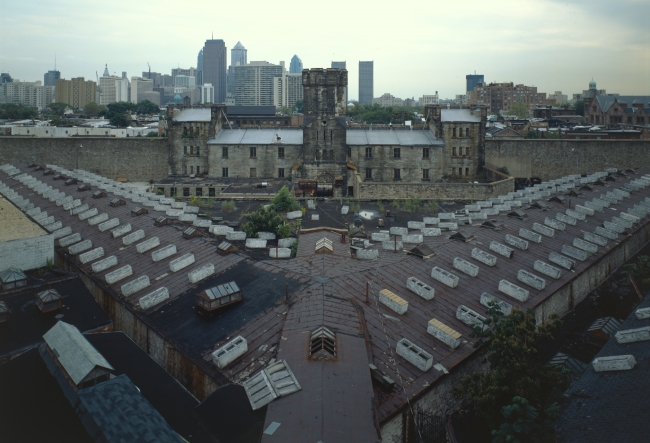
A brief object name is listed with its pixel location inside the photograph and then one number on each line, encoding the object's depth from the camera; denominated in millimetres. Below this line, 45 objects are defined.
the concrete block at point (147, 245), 26116
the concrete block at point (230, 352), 16484
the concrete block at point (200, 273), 22375
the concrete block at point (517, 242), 26827
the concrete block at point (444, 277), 21922
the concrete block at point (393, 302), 19375
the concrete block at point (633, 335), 17312
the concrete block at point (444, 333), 17812
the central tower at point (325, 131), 56875
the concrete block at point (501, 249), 25625
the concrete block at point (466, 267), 23120
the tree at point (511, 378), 15117
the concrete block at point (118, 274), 23406
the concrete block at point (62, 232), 30078
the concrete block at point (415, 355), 16312
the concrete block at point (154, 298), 20766
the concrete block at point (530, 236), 28000
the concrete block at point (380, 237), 28497
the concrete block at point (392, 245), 26109
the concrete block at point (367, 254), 24531
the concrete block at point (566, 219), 32188
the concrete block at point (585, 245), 27673
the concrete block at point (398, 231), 29952
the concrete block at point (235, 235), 27781
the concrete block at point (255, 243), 27109
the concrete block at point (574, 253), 26531
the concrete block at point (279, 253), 25641
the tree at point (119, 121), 94000
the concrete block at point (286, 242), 27172
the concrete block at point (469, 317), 19062
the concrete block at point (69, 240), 28647
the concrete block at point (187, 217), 30875
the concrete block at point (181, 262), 23625
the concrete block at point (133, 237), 27312
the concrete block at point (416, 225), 31122
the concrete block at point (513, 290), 21453
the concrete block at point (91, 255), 26062
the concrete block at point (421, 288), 20672
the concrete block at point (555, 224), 30719
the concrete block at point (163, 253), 24970
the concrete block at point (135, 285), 22083
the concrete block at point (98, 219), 31275
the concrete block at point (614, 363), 15734
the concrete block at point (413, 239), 26891
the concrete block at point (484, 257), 24330
